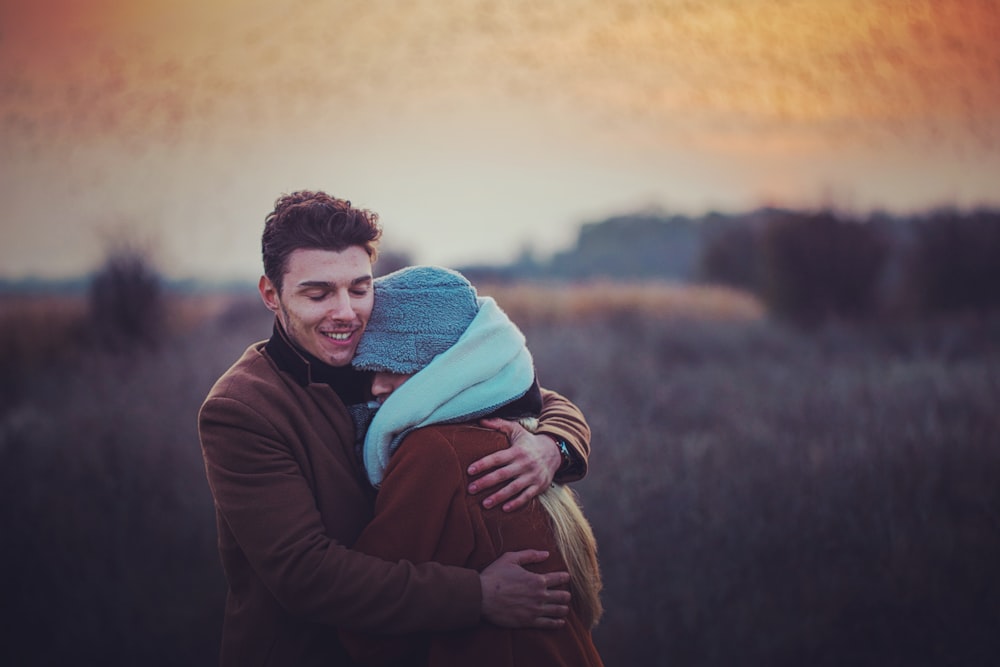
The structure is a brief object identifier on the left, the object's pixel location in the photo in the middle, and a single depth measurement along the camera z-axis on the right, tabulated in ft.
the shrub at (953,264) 42.27
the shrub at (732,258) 75.87
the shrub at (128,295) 37.58
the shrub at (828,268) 43.78
